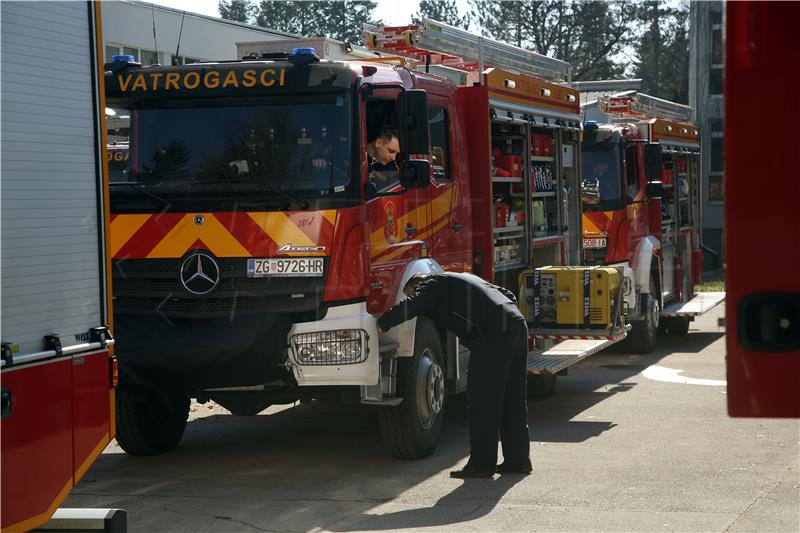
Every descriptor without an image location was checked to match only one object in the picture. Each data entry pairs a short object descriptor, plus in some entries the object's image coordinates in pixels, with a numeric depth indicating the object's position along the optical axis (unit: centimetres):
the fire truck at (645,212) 1528
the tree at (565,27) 5144
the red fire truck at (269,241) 842
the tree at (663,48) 5309
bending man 855
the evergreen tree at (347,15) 4856
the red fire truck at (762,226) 300
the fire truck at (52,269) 478
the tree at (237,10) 4501
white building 2411
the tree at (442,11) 5384
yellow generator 1171
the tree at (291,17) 4878
